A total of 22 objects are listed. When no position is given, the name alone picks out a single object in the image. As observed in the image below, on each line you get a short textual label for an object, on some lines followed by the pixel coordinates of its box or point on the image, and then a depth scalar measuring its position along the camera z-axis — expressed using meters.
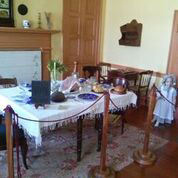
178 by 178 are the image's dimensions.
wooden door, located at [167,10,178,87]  4.68
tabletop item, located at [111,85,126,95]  3.11
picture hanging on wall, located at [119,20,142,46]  5.36
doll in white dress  4.07
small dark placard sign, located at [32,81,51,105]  2.48
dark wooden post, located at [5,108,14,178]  2.07
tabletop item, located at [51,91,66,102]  2.72
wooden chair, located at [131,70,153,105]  4.93
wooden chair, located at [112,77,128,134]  3.49
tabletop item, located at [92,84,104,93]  3.14
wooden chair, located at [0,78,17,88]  3.48
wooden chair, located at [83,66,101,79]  5.03
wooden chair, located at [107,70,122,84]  5.14
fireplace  4.53
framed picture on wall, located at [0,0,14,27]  4.34
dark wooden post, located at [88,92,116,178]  2.47
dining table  2.32
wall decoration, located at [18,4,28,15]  4.61
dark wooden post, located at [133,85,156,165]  2.86
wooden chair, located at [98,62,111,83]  5.90
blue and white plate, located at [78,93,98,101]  2.87
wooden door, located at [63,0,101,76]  5.47
